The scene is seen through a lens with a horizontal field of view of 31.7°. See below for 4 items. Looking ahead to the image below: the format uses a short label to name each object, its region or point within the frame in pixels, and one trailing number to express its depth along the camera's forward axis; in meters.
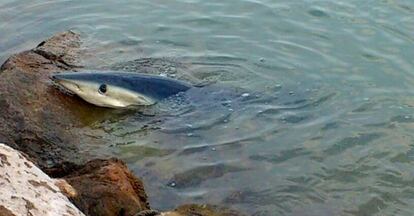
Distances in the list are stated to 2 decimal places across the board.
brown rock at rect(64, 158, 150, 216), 5.35
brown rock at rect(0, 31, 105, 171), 6.85
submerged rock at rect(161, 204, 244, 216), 5.57
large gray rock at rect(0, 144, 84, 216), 4.28
